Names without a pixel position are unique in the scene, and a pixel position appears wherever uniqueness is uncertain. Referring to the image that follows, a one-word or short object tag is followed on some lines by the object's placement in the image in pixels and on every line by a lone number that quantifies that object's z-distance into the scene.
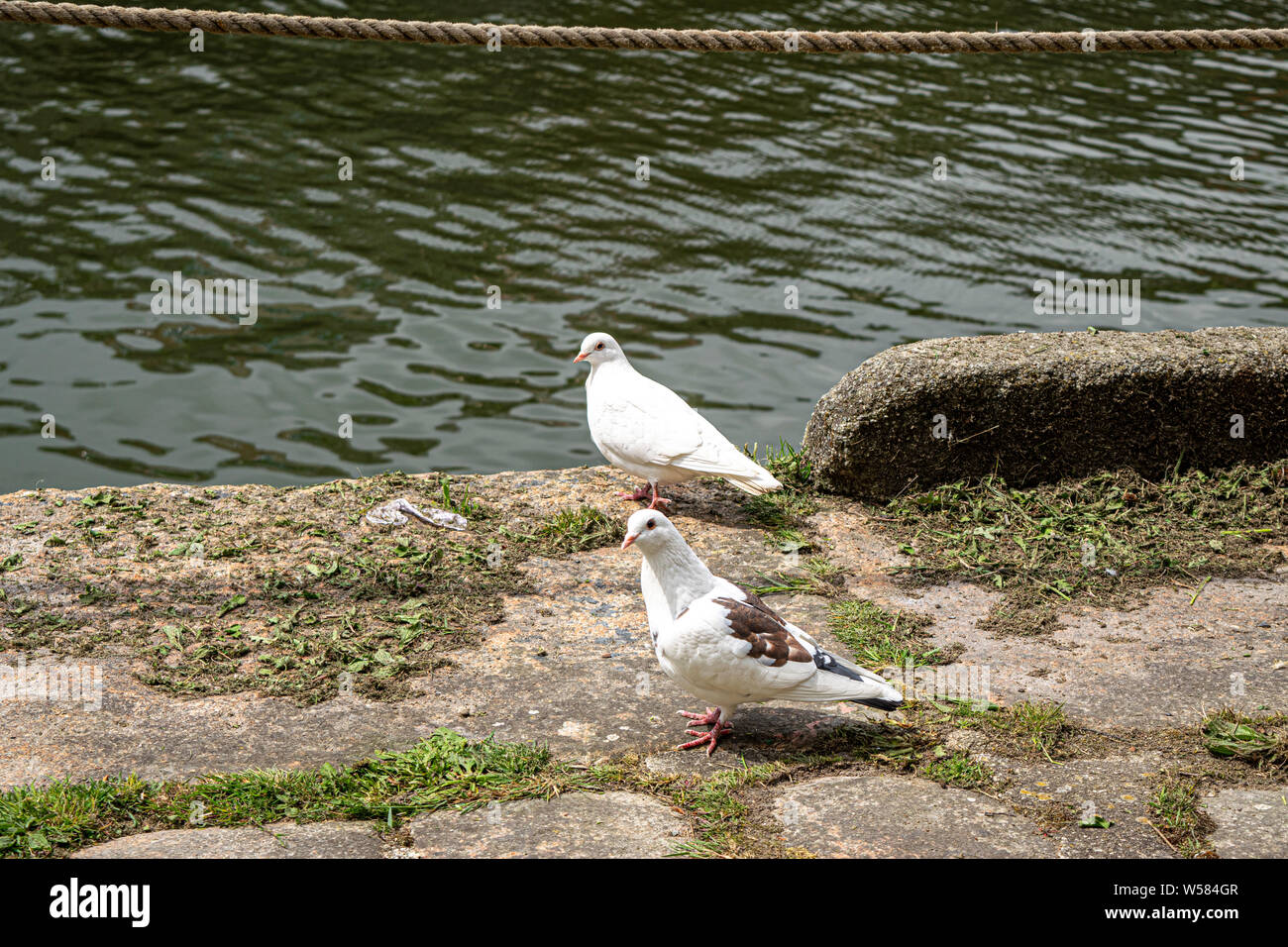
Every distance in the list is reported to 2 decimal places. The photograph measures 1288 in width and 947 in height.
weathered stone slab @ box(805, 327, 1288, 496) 5.90
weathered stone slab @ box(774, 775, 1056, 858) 3.54
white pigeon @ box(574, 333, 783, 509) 5.81
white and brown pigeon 4.06
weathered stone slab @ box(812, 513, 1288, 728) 4.38
